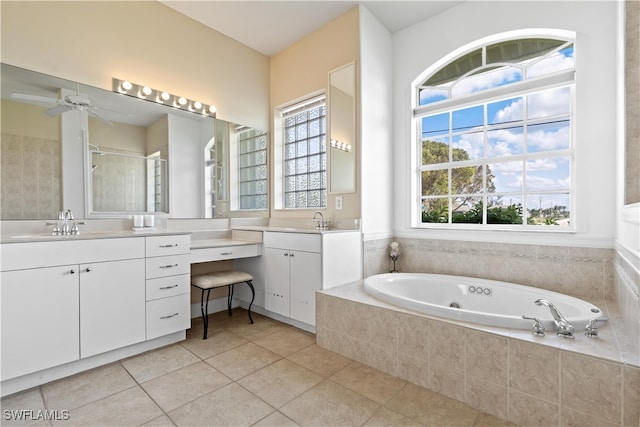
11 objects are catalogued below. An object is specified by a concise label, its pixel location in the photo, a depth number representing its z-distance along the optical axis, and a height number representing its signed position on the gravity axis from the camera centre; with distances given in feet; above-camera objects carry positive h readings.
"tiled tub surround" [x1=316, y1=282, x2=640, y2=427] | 4.11 -2.62
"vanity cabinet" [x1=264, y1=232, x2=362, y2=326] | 8.16 -1.68
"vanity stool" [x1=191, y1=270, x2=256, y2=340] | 8.26 -2.05
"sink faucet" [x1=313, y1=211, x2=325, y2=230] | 9.75 -0.40
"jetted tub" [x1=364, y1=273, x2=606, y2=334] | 5.29 -2.06
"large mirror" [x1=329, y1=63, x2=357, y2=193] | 9.38 +2.58
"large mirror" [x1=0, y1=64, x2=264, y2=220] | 6.77 +1.51
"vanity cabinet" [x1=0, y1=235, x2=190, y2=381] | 5.53 -1.85
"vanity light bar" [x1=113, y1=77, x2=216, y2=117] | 8.41 +3.47
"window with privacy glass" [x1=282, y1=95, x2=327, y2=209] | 10.72 +2.06
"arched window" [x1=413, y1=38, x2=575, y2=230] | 7.82 +2.09
